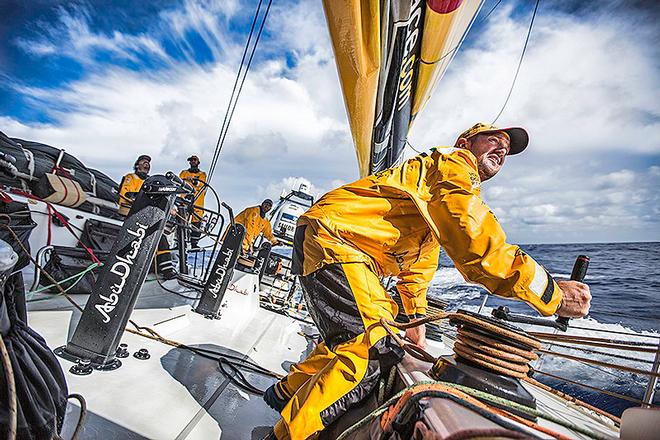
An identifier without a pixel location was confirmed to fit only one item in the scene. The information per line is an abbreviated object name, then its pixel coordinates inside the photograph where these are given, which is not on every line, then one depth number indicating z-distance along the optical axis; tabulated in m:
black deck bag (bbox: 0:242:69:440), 0.83
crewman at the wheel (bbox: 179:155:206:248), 6.62
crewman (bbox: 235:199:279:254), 7.14
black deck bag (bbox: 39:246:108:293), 2.93
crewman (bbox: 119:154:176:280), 4.20
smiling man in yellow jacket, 1.09
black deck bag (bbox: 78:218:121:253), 3.76
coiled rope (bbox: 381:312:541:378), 0.82
